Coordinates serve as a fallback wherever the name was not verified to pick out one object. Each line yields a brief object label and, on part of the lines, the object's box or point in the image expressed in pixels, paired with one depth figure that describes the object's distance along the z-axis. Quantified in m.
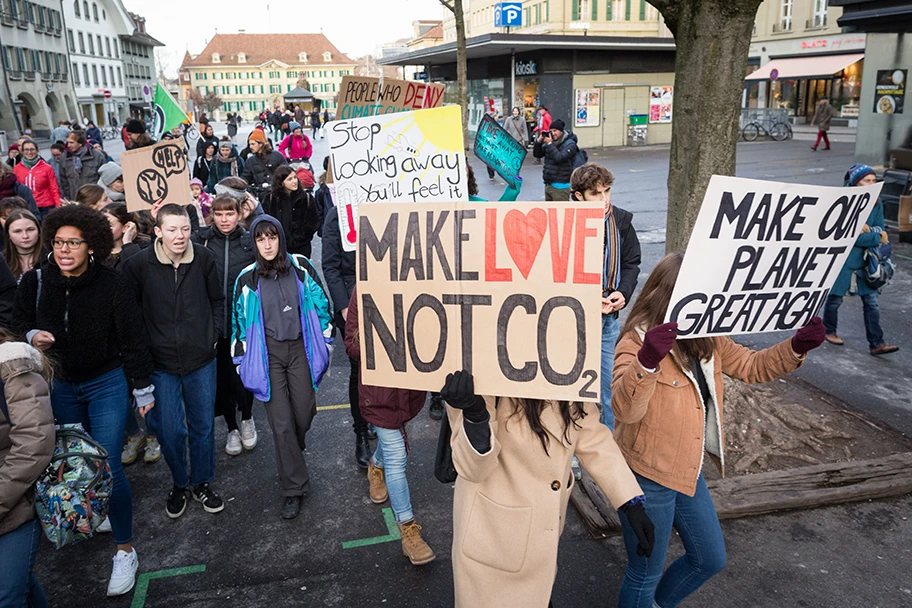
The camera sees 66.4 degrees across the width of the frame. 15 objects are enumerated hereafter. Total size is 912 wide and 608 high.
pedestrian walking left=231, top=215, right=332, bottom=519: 4.27
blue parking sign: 36.19
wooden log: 4.19
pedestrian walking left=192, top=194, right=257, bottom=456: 4.87
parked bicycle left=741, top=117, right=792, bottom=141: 29.50
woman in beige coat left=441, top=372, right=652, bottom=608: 2.59
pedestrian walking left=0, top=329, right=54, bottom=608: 2.73
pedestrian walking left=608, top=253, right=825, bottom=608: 2.84
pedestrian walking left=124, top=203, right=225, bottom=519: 4.17
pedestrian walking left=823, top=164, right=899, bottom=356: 6.54
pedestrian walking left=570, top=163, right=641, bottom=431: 4.55
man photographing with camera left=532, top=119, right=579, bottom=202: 11.33
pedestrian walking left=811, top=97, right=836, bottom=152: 23.62
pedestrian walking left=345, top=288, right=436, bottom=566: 3.88
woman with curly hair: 3.64
